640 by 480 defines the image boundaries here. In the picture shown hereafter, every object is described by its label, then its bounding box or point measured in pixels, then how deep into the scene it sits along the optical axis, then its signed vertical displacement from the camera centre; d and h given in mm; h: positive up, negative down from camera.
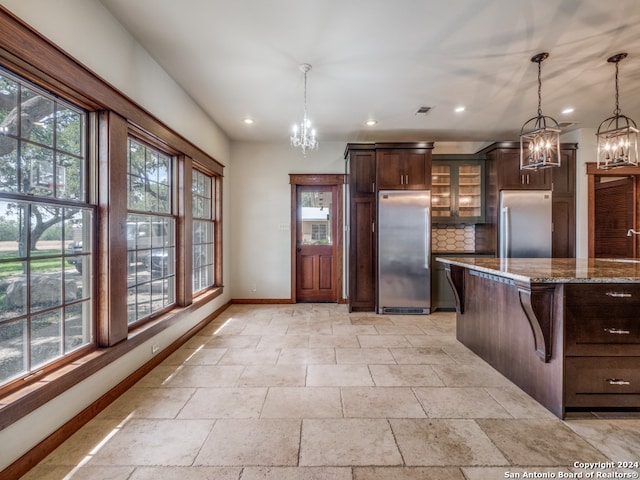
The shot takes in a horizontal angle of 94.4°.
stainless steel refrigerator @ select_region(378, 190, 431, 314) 4477 -171
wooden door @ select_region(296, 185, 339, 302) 5223 -102
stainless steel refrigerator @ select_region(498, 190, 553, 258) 4418 +196
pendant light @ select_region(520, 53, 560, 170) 2514 +817
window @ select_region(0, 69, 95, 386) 1541 +59
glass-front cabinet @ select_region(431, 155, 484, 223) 4789 +804
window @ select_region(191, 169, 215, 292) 3971 +148
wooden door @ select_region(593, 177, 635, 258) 4711 +336
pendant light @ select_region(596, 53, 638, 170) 2494 +782
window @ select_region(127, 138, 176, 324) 2613 +75
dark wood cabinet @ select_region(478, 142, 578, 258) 4496 +850
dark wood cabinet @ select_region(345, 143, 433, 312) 4512 +806
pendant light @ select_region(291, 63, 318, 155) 2778 +1065
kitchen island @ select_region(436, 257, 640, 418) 1938 -647
